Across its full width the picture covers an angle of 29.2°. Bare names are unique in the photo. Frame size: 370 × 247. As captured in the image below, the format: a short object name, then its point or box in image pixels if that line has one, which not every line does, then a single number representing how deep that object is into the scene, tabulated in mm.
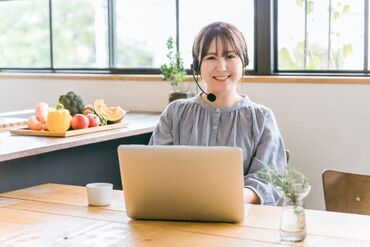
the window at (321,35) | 3980
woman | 2631
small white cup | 2227
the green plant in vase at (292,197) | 1720
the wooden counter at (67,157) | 2982
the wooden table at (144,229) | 1825
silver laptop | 1904
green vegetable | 3693
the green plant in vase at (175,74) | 4258
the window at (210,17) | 4324
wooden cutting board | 3322
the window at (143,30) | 4668
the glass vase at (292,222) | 1739
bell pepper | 3322
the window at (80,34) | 4949
